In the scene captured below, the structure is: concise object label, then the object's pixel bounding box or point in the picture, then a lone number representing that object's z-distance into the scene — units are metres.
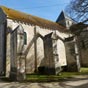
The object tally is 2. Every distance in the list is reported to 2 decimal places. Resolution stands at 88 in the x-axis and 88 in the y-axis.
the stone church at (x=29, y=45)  9.93
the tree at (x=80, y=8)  9.74
